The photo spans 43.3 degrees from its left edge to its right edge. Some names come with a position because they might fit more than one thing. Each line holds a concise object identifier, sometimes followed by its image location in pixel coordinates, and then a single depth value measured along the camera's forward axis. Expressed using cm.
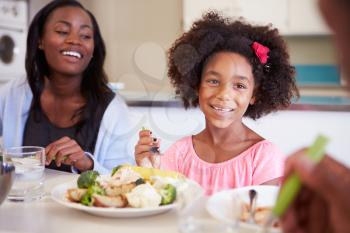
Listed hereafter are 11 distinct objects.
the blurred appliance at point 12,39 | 279
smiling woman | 140
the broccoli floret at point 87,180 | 78
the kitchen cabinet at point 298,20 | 283
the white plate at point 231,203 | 59
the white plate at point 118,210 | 68
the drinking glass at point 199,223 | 57
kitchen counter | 143
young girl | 111
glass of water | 83
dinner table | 67
